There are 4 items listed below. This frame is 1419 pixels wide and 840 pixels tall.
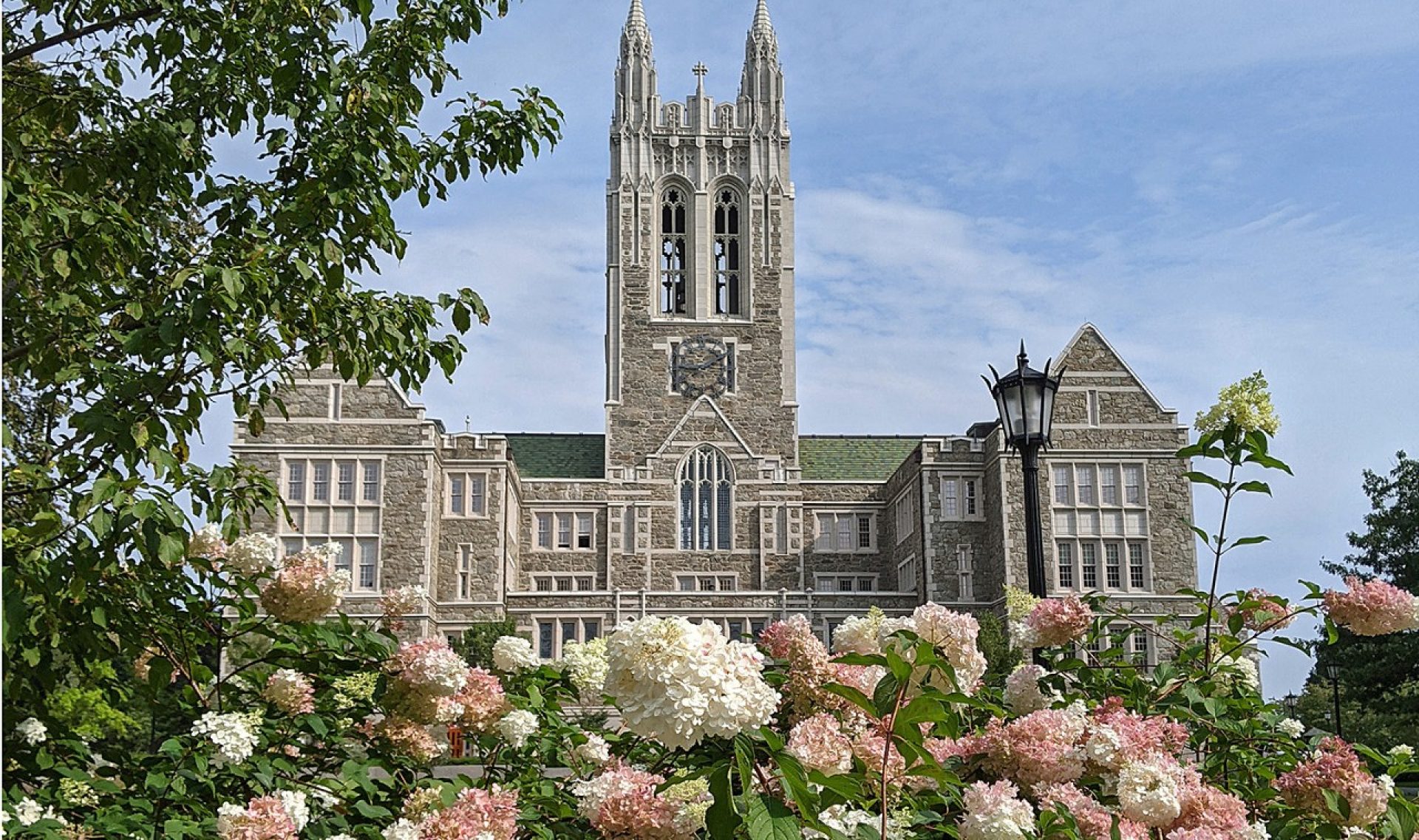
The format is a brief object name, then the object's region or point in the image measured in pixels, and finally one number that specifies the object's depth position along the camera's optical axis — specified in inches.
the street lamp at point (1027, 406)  347.9
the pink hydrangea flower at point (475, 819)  114.0
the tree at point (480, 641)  1229.1
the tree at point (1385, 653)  1163.9
